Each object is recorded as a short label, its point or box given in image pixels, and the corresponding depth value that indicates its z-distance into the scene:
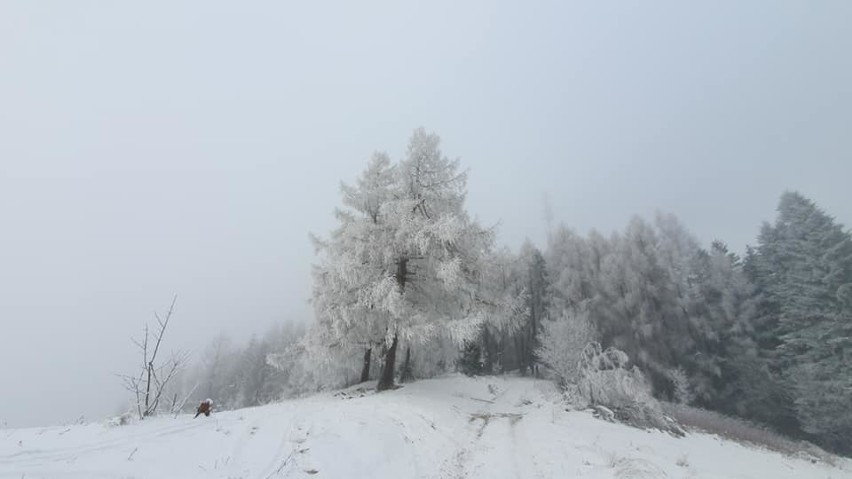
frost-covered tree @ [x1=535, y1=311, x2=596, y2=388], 22.67
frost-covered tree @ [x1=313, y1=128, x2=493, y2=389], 14.67
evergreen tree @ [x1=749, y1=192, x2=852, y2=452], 24.25
